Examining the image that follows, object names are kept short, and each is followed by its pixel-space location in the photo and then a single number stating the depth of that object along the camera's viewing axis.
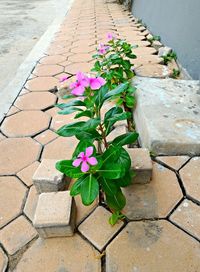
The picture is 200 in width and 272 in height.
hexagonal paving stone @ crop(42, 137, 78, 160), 1.22
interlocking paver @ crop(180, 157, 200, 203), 0.97
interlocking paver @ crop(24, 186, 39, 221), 0.96
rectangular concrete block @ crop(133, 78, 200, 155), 1.11
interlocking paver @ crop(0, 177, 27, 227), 0.96
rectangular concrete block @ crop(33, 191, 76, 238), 0.81
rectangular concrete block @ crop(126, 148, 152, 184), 0.95
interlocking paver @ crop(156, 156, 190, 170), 1.08
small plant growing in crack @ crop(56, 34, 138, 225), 0.73
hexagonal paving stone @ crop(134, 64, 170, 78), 1.78
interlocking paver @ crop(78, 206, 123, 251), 0.84
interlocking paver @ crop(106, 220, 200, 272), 0.76
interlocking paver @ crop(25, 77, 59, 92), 1.86
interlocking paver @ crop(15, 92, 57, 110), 1.64
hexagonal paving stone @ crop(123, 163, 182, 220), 0.90
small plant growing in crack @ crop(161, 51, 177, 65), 2.10
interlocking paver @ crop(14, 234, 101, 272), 0.79
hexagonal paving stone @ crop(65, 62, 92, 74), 2.10
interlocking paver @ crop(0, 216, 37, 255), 0.86
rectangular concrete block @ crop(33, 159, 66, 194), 0.93
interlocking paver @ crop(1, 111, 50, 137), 1.41
